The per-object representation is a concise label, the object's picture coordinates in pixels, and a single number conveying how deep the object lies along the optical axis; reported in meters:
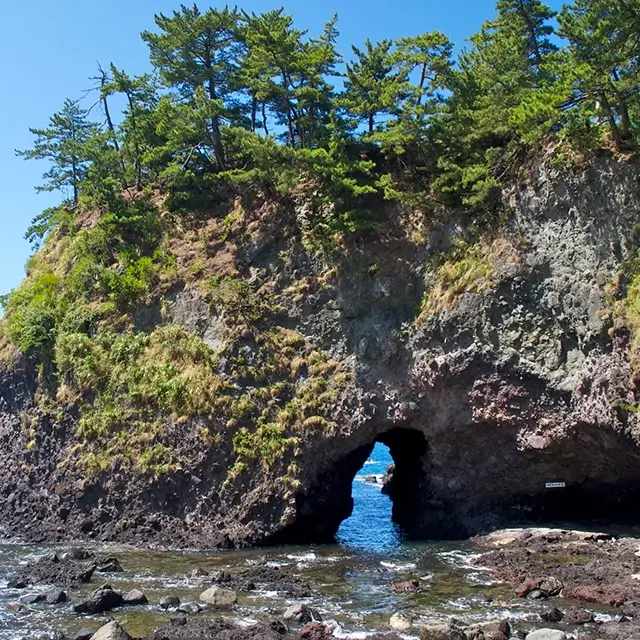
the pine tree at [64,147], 42.22
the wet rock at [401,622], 16.41
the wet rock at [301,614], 17.16
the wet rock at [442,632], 15.14
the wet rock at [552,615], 16.67
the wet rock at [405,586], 19.77
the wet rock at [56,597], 19.03
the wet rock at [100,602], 18.11
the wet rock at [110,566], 22.66
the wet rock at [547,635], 15.01
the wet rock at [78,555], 24.10
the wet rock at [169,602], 18.38
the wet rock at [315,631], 15.90
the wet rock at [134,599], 18.73
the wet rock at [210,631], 15.77
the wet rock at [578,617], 16.44
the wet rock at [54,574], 21.16
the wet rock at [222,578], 20.59
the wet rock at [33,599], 19.08
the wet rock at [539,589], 18.69
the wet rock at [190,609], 17.90
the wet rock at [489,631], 15.25
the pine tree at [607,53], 22.69
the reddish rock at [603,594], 17.62
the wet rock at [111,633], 15.24
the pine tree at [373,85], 30.88
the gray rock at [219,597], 18.39
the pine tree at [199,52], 34.41
